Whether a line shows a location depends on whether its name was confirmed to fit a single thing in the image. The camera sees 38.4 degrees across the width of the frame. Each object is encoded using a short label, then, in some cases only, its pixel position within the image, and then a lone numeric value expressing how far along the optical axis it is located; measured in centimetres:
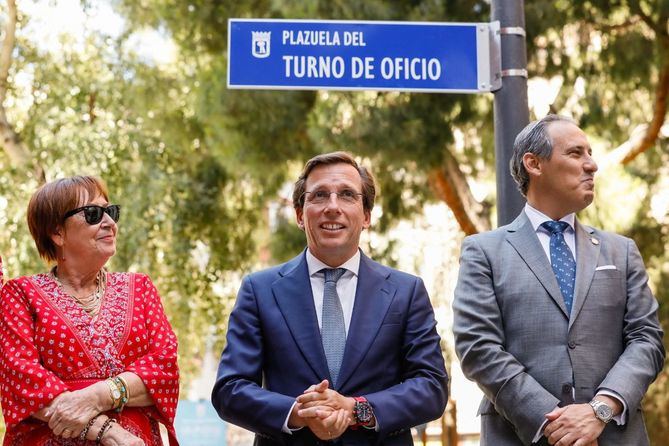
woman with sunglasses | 319
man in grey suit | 324
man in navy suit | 313
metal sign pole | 405
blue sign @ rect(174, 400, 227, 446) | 1452
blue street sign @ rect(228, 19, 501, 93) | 436
